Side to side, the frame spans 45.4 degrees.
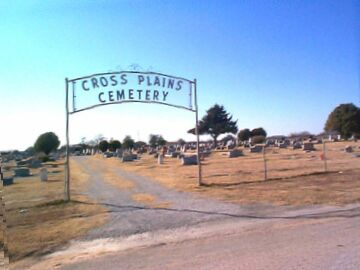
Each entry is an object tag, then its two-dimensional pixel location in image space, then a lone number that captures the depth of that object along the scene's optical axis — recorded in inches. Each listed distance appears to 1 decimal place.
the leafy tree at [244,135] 3878.0
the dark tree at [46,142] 2583.7
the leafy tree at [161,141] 4462.8
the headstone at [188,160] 1222.4
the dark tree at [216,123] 4077.3
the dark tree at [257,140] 3050.2
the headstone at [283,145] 2095.0
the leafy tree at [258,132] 4019.4
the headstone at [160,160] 1390.9
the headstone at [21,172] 1179.9
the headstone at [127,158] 1761.8
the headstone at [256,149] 1821.6
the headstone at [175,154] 1811.8
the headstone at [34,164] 1697.5
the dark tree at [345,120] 2482.8
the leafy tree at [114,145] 3642.7
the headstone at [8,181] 908.6
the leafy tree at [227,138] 4301.7
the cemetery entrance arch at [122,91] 548.4
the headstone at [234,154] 1600.6
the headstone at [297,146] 1901.2
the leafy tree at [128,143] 4030.5
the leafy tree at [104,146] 3707.2
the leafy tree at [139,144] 4617.1
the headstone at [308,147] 1665.7
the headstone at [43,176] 960.9
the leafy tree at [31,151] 2739.7
